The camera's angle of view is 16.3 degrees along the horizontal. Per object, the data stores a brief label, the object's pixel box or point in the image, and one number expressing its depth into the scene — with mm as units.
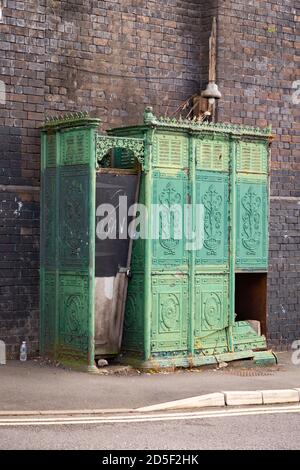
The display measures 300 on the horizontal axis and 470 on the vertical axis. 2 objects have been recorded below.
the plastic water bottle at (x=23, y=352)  13398
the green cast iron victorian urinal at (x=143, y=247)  12977
